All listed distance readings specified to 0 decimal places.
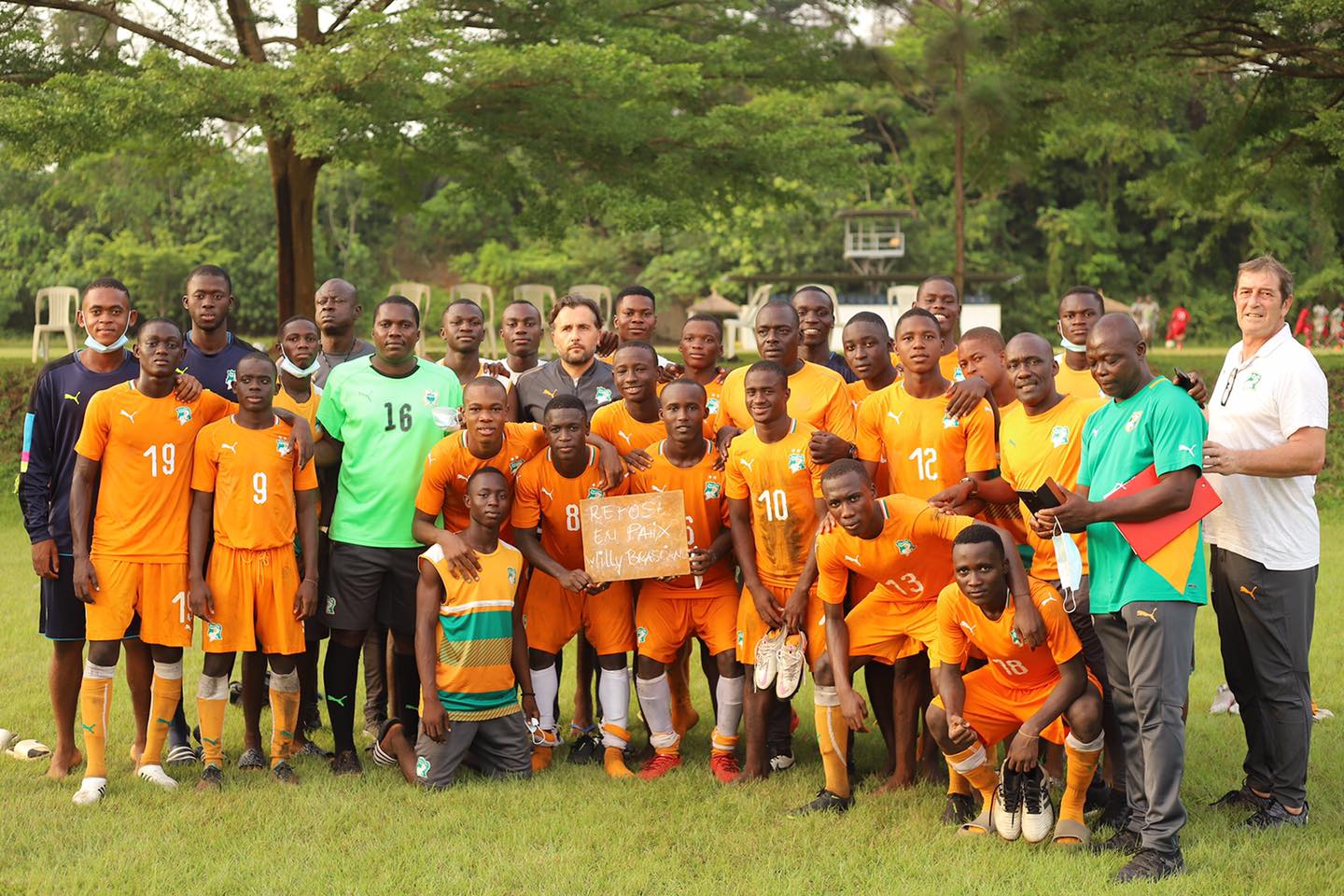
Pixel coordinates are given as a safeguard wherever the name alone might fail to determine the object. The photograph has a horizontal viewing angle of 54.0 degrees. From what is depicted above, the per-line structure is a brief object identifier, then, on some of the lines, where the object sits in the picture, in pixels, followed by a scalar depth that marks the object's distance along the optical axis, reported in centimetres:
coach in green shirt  519
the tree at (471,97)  1512
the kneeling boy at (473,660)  652
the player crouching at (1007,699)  551
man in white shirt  573
